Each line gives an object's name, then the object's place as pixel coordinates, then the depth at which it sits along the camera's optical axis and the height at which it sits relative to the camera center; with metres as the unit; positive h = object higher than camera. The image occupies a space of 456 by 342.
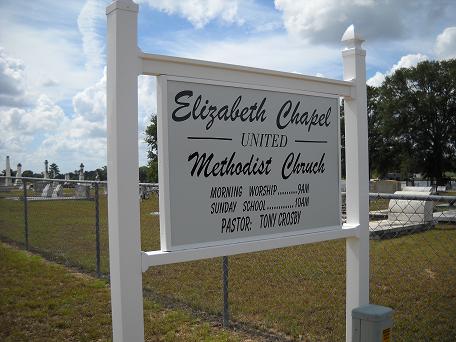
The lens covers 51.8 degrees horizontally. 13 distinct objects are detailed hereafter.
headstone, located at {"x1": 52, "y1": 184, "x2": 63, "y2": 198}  18.02 -0.47
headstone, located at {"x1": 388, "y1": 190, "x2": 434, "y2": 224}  12.27 -1.11
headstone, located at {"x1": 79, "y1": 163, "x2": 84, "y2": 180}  30.70 +0.49
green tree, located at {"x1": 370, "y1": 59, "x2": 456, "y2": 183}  38.47 +4.39
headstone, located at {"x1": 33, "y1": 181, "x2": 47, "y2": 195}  11.07 -0.18
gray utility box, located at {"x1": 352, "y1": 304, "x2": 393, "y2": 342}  3.11 -1.03
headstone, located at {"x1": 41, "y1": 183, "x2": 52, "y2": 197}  17.51 -0.38
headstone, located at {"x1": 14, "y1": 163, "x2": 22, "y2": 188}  30.16 +0.65
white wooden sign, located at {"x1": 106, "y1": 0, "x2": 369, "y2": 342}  2.45 +0.08
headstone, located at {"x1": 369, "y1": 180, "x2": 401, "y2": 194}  40.30 -1.39
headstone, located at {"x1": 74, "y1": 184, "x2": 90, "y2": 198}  16.35 -0.45
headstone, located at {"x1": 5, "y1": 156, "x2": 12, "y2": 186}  29.60 +0.81
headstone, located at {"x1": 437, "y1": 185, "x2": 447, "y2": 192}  39.52 -1.53
